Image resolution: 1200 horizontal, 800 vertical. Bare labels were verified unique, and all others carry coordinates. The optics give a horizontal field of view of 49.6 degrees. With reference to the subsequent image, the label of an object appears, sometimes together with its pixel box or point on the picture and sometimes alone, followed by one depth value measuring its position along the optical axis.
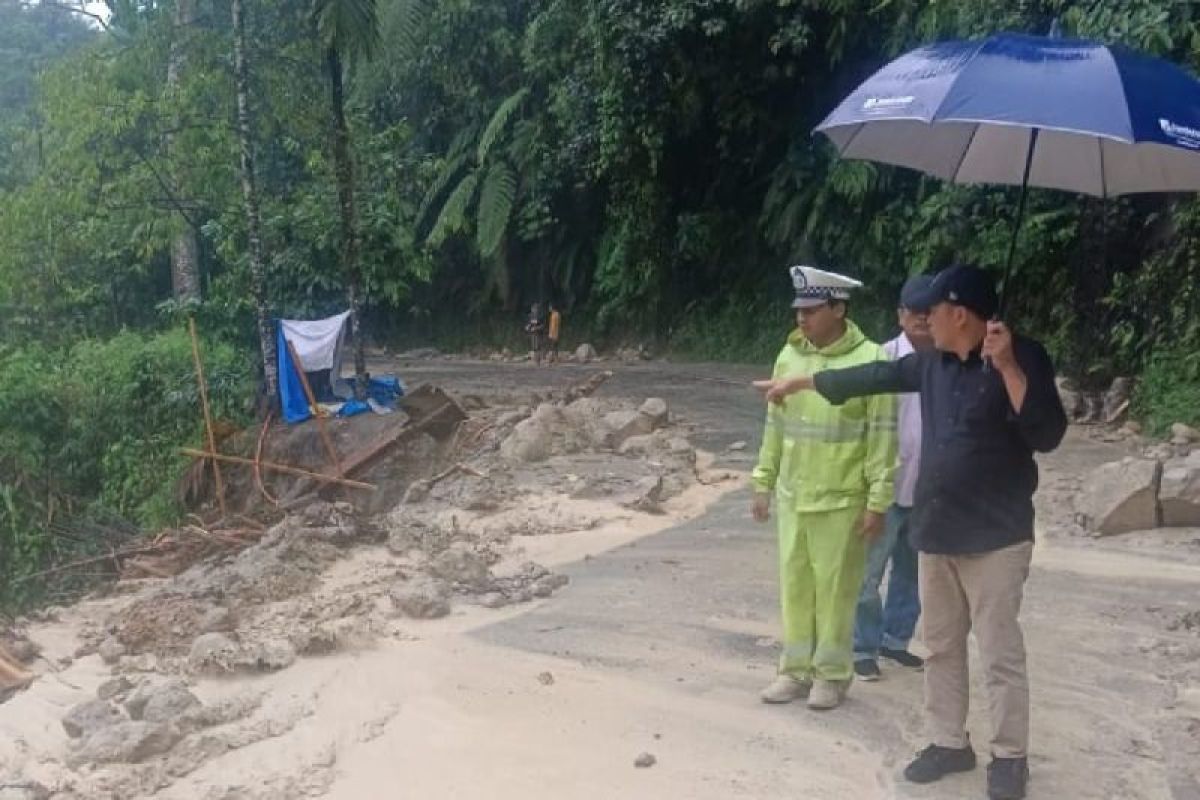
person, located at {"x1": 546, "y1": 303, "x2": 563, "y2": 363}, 25.25
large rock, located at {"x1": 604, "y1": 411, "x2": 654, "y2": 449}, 11.69
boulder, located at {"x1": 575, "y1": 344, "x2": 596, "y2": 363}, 25.25
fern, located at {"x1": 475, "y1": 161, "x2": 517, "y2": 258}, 24.67
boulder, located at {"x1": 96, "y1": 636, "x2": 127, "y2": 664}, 7.10
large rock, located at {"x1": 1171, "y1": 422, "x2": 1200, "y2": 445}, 10.49
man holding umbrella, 3.94
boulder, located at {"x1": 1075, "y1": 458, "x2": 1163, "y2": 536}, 8.15
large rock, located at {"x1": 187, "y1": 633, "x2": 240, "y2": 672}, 6.31
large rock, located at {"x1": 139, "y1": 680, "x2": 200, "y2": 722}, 5.62
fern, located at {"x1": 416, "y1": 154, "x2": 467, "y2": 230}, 25.98
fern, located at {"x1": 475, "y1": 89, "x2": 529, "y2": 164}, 24.72
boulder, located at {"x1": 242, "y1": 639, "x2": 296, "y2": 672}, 6.27
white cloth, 14.73
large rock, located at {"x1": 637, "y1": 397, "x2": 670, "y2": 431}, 12.48
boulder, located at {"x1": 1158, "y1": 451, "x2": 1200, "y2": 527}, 8.05
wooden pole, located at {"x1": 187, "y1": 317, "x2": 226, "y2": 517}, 14.18
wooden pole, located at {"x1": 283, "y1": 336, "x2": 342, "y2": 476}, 13.25
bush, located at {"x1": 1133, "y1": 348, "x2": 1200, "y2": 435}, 11.45
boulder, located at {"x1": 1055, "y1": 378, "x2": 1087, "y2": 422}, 12.62
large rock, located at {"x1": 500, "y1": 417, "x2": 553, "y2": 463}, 11.12
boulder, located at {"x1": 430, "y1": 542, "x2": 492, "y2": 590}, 7.56
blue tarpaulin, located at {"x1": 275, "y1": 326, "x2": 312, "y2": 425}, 14.39
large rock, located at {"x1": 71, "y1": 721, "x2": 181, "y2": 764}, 5.41
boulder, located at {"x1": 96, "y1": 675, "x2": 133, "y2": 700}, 6.15
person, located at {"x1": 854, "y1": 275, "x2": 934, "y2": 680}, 5.24
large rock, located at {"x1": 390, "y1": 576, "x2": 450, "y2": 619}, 6.96
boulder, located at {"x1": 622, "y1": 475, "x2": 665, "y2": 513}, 9.41
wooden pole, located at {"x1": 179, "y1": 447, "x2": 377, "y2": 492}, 12.73
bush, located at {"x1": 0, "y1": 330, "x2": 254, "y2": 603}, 15.95
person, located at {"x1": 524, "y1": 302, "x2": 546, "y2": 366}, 25.08
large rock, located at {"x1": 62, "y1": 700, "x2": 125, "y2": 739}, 5.79
